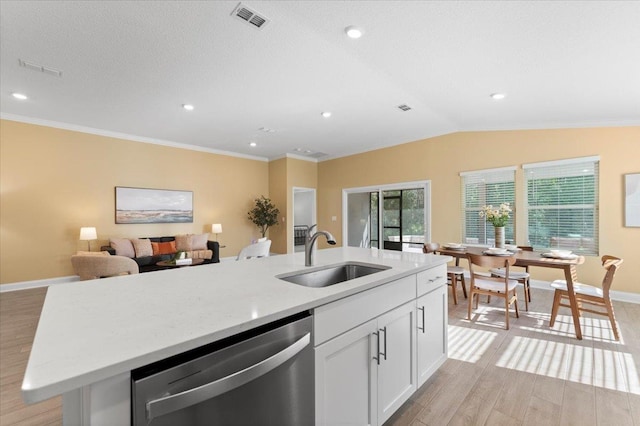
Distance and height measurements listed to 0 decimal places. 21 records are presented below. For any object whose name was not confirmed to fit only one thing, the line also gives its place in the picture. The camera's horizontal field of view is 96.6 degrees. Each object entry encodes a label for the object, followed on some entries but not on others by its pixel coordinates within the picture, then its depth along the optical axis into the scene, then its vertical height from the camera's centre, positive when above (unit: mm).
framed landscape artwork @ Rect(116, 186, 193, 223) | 5660 +143
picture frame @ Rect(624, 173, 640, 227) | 3809 +155
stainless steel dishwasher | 724 -492
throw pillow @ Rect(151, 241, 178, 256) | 5609 -710
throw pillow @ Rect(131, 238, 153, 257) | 5327 -654
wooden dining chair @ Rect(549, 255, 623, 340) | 2701 -824
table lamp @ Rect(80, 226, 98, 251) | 4852 -363
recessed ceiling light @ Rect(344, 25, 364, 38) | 2449 +1572
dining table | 2820 -538
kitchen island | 661 -349
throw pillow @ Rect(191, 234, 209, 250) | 6016 -632
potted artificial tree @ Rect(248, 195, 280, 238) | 7359 -76
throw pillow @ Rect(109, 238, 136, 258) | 5109 -622
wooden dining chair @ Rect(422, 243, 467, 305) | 3871 -838
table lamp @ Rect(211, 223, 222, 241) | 6570 -370
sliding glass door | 6078 -105
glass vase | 3895 -336
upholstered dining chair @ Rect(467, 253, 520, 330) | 3057 -788
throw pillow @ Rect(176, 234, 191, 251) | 5883 -638
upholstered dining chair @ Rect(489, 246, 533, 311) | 3619 -834
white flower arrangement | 3904 -62
